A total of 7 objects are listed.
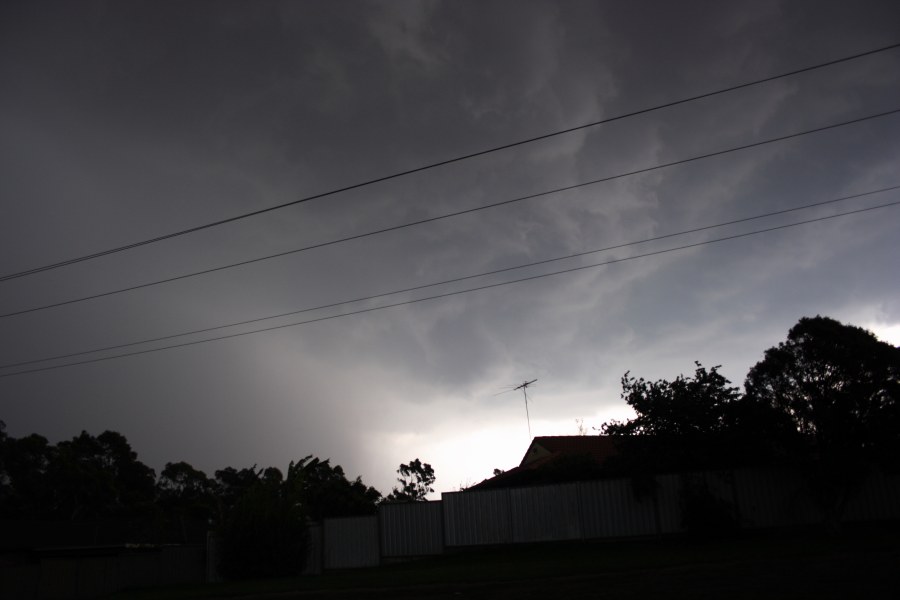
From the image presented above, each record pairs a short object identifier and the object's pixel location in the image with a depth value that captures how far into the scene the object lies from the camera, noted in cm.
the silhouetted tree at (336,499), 4584
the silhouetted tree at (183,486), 7631
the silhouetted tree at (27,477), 6444
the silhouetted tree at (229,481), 8006
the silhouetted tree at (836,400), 2081
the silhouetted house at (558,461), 3606
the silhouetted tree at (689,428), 2362
